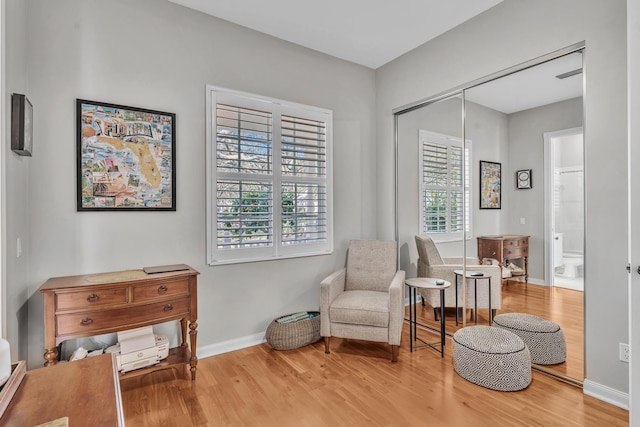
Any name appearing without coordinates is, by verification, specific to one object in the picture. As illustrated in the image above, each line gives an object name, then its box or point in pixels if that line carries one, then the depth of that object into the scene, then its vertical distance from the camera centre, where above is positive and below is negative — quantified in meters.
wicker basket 2.91 -1.10
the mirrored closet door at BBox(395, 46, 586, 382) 2.37 +0.21
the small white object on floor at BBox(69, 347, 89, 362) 2.14 -0.94
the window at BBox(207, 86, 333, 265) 2.85 +0.31
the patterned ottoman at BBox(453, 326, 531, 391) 2.21 -1.03
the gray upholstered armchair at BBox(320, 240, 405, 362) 2.67 -0.80
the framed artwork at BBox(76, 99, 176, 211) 2.31 +0.39
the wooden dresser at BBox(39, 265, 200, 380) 1.91 -0.59
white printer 2.20 -0.95
